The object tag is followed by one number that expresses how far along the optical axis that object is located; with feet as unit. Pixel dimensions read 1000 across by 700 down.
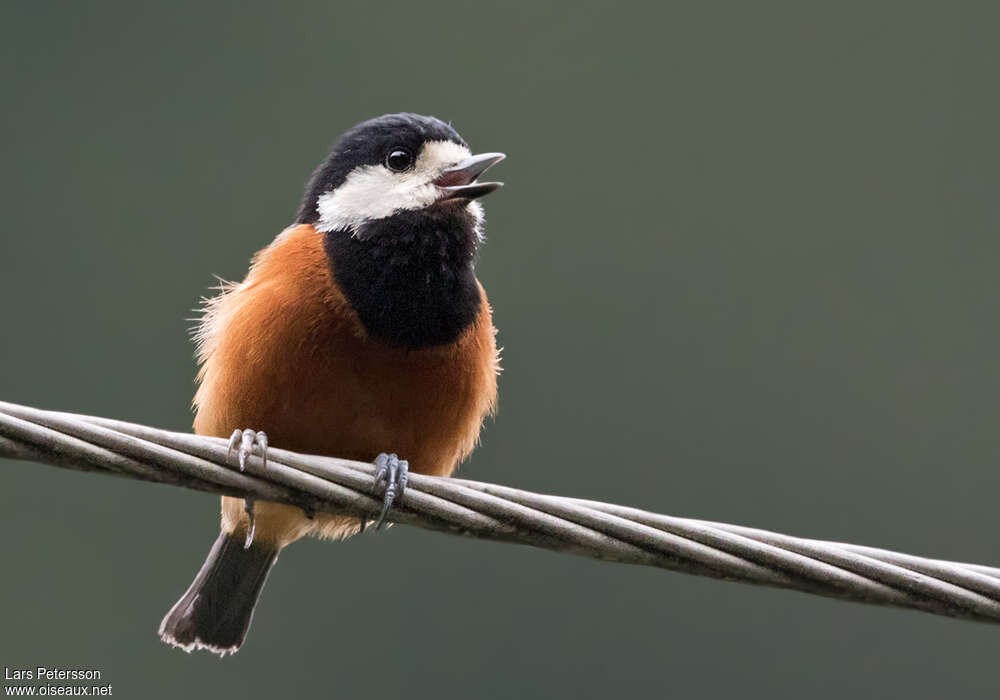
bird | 23.38
